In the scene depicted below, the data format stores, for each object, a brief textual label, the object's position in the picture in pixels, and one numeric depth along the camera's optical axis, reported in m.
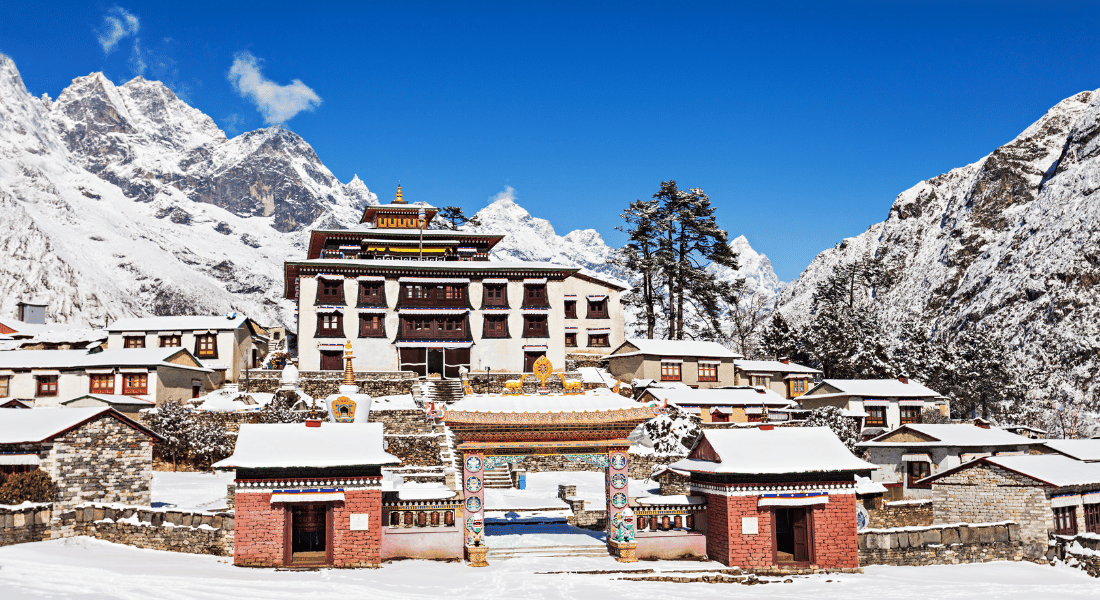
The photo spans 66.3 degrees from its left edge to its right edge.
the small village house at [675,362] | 55.19
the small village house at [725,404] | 47.31
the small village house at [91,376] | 44.97
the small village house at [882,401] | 52.28
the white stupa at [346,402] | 25.89
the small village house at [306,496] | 20.33
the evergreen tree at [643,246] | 67.44
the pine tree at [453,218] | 86.88
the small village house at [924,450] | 38.81
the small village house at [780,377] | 60.38
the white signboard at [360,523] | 20.61
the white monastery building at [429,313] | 53.06
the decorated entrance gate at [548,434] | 21.62
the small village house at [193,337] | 54.97
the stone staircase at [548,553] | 21.67
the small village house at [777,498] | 21.33
